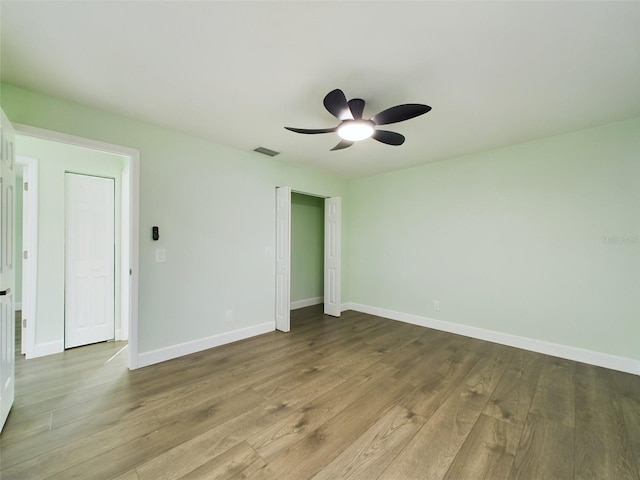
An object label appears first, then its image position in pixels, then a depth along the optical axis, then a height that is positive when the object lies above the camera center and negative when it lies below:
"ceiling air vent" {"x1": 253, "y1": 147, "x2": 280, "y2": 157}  3.41 +1.16
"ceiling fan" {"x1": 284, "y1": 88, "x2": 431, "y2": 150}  1.84 +0.94
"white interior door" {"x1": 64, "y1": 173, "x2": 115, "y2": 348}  3.07 -0.30
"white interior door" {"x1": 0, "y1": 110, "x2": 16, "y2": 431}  1.72 -0.22
